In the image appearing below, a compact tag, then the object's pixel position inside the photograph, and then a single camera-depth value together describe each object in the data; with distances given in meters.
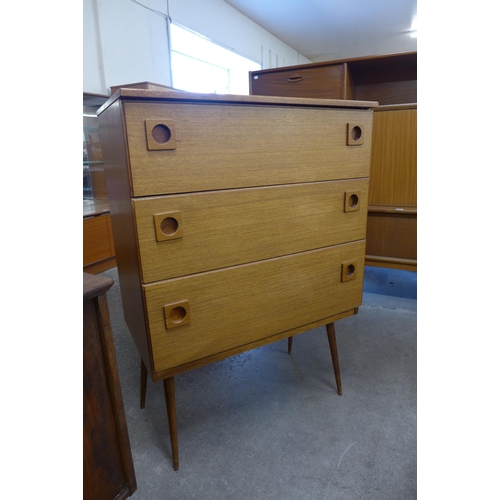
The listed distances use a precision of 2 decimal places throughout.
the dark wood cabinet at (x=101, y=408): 0.54
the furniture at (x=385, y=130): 1.79
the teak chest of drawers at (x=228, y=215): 0.79
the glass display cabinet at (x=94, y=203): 2.58
